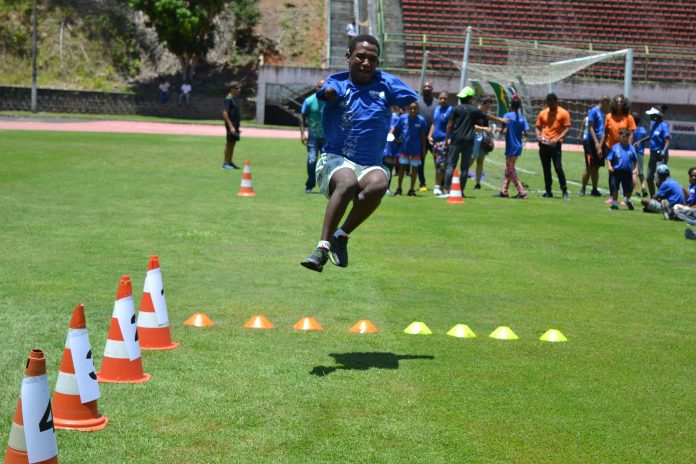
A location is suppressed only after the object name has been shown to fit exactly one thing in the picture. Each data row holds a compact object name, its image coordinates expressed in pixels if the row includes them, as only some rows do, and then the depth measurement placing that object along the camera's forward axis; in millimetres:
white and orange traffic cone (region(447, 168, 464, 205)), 19609
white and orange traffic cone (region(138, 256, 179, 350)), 7586
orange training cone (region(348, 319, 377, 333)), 8531
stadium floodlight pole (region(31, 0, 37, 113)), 53938
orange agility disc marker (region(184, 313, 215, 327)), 8531
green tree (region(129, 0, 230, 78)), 56781
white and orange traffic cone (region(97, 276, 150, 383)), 6586
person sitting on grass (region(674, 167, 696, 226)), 17500
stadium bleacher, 51344
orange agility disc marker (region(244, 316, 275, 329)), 8539
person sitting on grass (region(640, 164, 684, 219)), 18156
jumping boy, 8227
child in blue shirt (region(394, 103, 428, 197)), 20797
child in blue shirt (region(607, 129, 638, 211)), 19453
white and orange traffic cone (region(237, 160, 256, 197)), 19000
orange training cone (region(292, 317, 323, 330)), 8562
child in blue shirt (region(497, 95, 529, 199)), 21203
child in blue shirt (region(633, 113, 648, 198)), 22125
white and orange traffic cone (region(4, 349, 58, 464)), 4652
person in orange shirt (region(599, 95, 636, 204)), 20609
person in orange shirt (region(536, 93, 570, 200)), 21109
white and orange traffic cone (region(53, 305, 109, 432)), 5645
